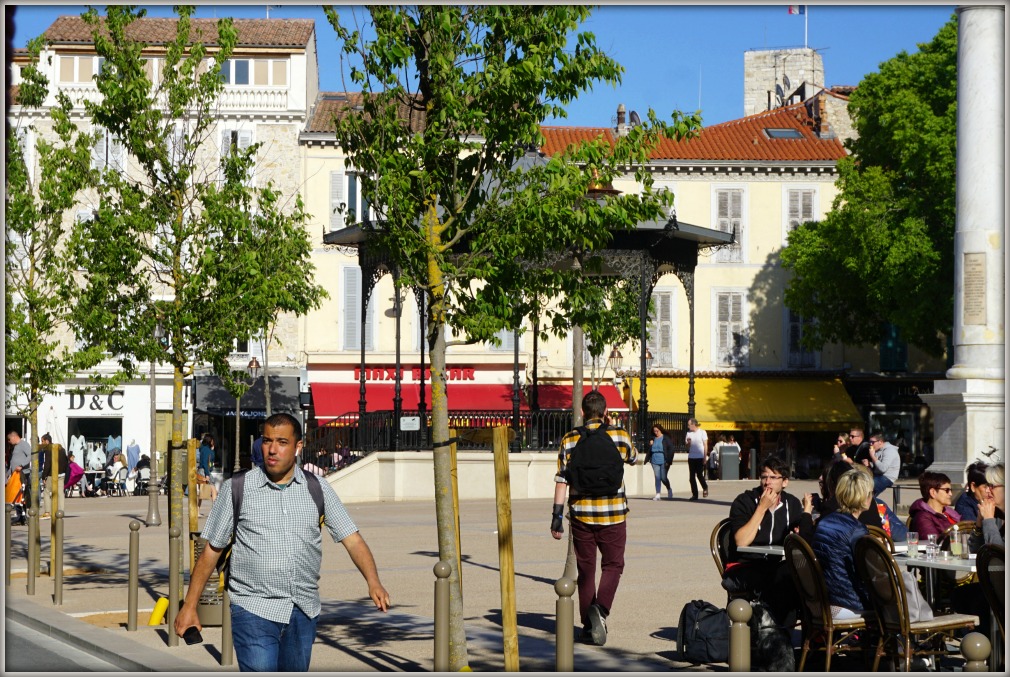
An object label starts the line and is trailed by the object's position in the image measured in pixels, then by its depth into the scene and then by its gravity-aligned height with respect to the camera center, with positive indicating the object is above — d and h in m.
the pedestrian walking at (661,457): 26.22 -1.89
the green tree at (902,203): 35.41 +3.84
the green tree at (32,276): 17.00 +1.06
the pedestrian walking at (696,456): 25.95 -1.83
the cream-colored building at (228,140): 41.09 +6.38
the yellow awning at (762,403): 41.50 -1.41
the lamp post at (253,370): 36.53 -0.36
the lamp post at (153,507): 22.42 -2.39
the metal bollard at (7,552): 13.13 -1.96
